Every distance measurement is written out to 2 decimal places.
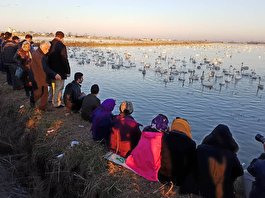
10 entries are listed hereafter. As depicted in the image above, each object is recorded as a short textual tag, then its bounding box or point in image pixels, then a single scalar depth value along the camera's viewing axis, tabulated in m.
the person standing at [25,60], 6.66
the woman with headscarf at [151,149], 3.76
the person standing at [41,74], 5.92
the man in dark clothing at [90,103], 5.72
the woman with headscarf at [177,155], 3.50
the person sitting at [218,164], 3.19
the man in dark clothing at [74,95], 6.16
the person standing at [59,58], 6.05
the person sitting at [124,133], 4.31
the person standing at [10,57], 7.81
